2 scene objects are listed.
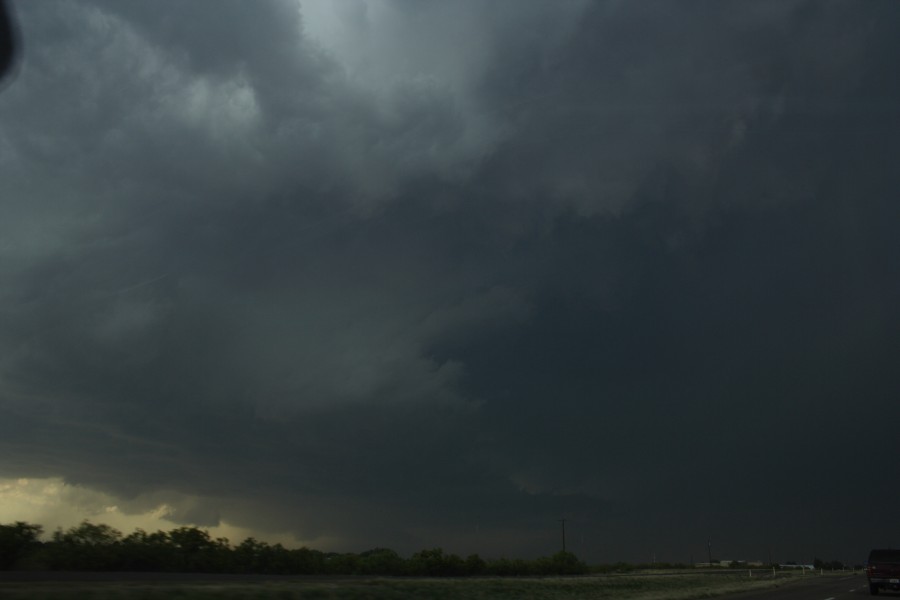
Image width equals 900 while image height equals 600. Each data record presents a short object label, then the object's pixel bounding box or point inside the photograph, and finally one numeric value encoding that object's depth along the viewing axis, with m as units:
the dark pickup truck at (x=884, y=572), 43.06
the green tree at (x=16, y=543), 42.81
